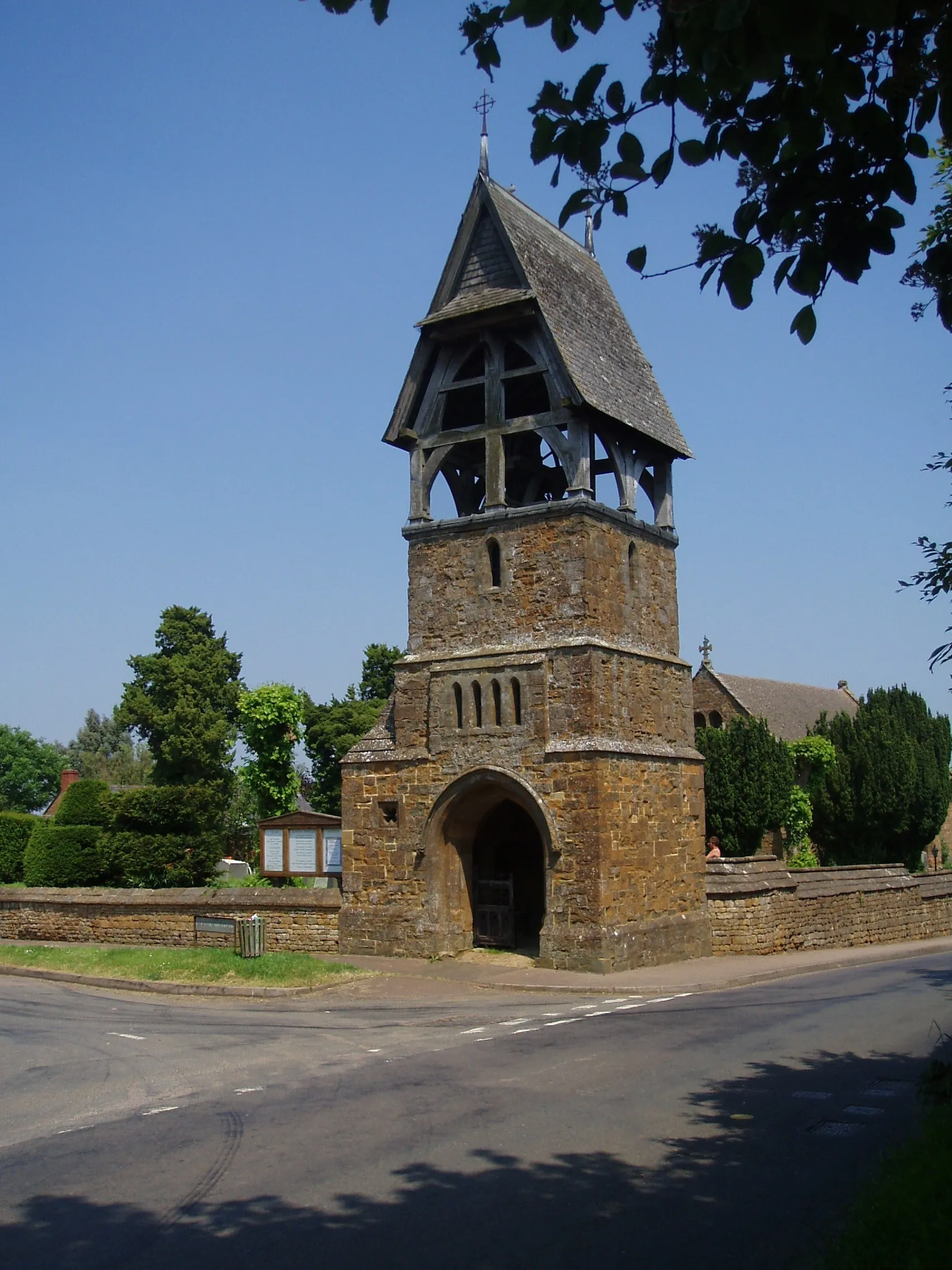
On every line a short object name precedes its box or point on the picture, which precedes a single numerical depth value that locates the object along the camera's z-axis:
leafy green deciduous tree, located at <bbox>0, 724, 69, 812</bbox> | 78.62
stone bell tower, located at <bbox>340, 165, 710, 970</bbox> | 21.14
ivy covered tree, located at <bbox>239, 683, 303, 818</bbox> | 32.22
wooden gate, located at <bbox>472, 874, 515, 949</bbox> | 22.85
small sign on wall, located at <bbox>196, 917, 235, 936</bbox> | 22.27
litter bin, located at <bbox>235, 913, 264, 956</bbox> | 20.55
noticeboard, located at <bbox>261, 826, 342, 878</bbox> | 25.62
